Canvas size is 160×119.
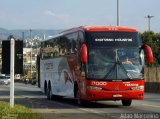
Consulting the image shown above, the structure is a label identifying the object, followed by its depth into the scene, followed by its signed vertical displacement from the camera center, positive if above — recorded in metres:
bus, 22.94 +0.77
